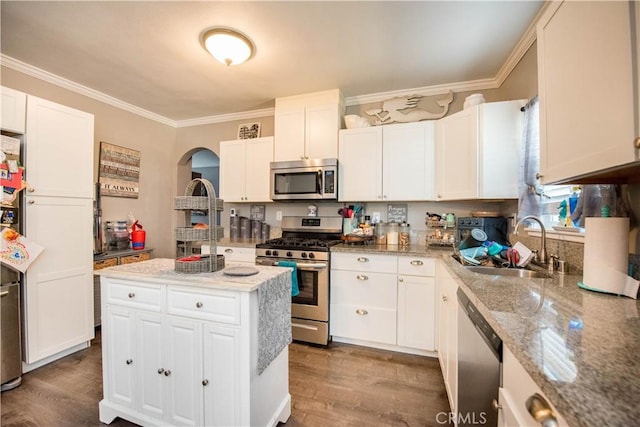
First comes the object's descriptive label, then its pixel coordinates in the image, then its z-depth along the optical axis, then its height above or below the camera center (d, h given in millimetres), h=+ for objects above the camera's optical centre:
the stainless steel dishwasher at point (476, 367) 921 -627
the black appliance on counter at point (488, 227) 2330 -123
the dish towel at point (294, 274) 2352 -559
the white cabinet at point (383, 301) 2307 -796
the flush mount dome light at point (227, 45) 1973 +1287
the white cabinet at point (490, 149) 2125 +521
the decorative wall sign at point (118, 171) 3100 +500
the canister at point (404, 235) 2842 -236
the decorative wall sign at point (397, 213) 2975 -1
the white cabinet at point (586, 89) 771 +433
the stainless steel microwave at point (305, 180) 2832 +358
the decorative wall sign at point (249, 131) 3543 +1092
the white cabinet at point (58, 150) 2107 +521
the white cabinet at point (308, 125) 2896 +973
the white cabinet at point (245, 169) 3201 +530
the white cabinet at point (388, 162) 2631 +517
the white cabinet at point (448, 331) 1511 -770
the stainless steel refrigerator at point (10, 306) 1884 -686
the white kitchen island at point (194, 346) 1289 -698
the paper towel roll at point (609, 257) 1050 -175
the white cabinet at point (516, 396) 591 -483
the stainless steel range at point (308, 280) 2535 -646
